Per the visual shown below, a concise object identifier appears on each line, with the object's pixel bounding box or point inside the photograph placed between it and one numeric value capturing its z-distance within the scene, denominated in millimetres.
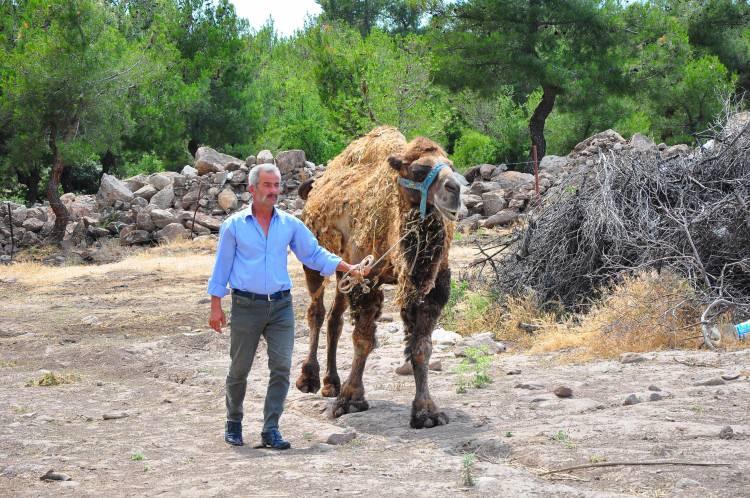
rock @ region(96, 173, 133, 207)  29812
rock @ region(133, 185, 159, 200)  30328
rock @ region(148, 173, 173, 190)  30891
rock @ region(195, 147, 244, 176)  30703
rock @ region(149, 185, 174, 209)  29438
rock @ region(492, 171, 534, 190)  29047
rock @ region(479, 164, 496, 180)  30781
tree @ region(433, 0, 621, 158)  32969
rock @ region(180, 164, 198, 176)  30891
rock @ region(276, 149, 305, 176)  30359
